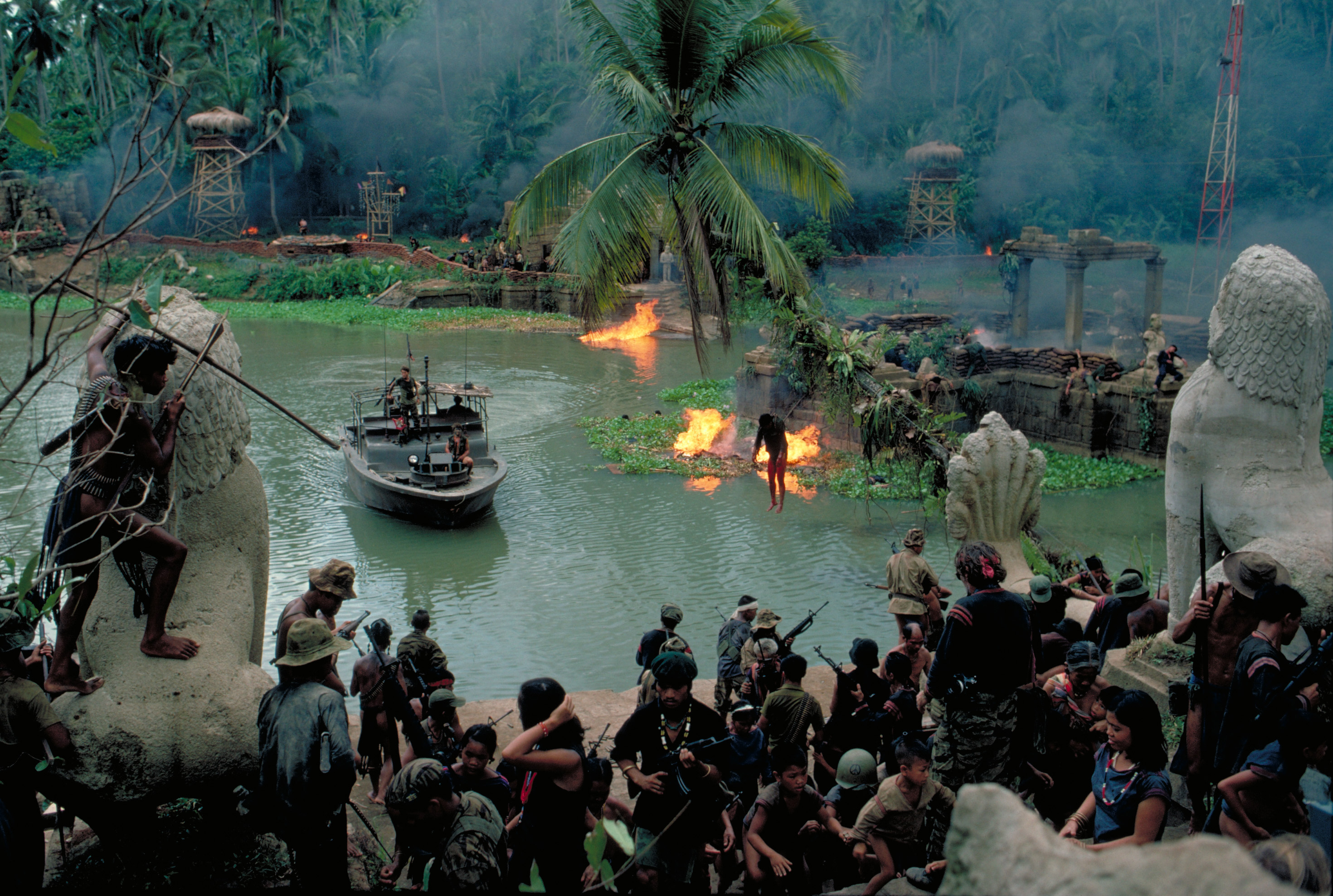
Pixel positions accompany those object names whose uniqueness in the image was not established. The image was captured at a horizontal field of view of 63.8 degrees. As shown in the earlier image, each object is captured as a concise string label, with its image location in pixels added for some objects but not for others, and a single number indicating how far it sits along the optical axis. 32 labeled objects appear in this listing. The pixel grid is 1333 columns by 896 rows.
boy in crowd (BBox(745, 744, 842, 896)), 4.23
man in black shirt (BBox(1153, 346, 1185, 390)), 17.23
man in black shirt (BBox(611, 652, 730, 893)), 4.04
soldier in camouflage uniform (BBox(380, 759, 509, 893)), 3.47
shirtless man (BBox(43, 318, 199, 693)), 4.36
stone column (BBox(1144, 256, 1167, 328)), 25.84
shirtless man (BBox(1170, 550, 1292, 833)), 4.41
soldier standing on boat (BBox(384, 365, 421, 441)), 15.47
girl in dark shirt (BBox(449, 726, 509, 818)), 4.43
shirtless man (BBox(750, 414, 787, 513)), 12.51
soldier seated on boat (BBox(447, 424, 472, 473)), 14.27
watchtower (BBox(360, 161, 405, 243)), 47.66
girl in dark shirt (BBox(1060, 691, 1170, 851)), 3.56
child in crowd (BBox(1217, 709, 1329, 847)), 3.57
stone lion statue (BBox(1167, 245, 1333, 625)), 5.24
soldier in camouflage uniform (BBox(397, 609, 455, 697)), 6.02
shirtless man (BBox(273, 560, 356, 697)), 5.39
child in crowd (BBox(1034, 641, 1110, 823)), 5.02
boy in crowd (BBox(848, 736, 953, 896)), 4.09
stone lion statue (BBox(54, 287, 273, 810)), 4.31
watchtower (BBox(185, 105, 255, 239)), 42.66
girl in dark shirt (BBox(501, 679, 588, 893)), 3.83
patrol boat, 13.62
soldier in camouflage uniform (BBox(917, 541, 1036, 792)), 4.61
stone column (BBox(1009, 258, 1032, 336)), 27.25
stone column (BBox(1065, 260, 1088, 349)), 25.66
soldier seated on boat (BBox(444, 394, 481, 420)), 16.42
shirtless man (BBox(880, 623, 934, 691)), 6.48
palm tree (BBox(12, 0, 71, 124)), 43.06
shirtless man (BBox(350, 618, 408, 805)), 5.74
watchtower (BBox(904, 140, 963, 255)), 40.91
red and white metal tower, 26.47
